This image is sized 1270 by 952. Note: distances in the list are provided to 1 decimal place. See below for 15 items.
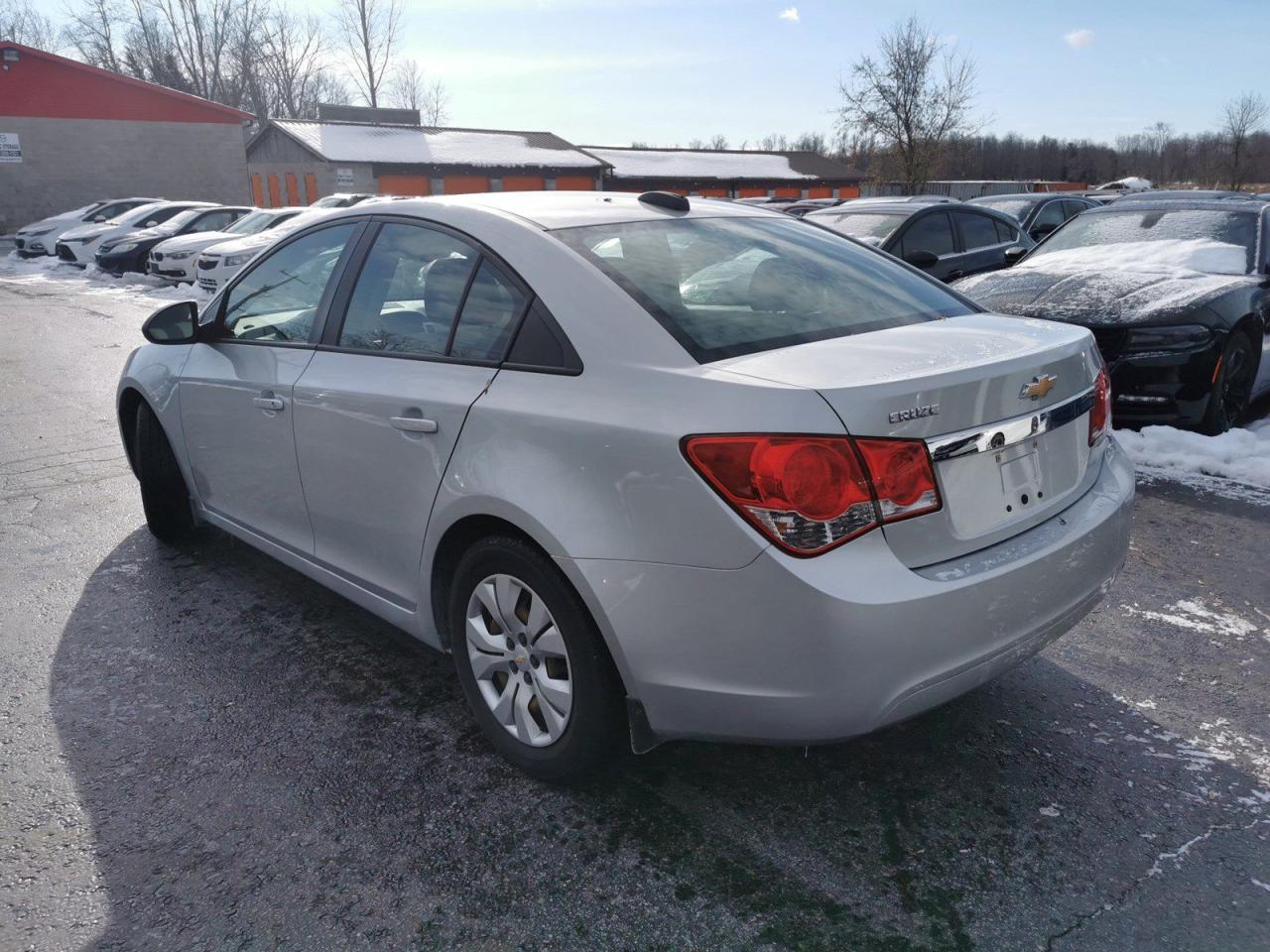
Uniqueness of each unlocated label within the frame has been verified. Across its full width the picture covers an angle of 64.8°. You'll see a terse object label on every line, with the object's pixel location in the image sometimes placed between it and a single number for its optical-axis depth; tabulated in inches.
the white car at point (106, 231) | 903.7
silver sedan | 86.4
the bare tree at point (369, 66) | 2359.7
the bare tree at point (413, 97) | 2742.6
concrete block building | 1350.9
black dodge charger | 231.0
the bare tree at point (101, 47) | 2453.2
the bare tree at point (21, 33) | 2642.7
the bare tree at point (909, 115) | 1470.2
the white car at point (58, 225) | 1018.1
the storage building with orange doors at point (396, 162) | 1518.2
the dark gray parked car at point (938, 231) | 389.1
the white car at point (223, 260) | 608.7
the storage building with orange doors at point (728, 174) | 1740.9
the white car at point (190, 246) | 716.0
